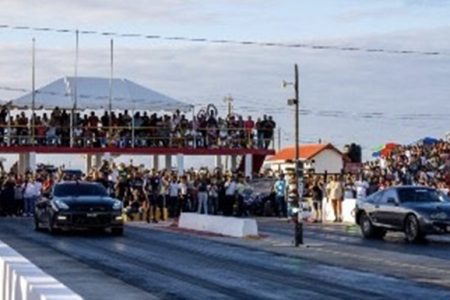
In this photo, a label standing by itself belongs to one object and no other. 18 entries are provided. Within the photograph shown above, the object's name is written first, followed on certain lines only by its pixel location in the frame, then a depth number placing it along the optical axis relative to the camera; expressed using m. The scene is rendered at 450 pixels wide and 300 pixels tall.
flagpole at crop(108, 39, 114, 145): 50.18
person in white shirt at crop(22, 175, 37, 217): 42.44
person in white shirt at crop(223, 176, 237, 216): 43.62
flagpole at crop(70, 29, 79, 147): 49.62
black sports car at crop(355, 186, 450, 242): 28.02
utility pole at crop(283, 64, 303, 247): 26.34
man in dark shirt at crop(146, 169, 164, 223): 40.00
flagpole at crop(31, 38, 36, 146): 49.53
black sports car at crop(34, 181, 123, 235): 30.02
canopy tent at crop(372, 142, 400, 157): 61.78
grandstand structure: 49.91
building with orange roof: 78.75
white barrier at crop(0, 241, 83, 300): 7.54
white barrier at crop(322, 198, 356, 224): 39.75
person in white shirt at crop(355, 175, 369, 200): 38.91
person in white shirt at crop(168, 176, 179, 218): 41.41
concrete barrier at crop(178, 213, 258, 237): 30.55
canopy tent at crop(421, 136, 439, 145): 60.12
